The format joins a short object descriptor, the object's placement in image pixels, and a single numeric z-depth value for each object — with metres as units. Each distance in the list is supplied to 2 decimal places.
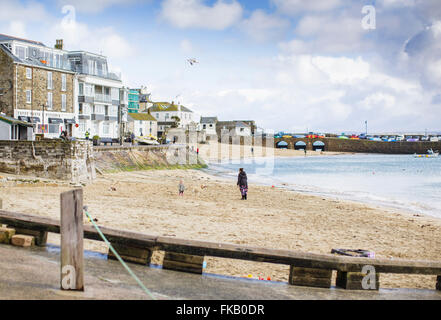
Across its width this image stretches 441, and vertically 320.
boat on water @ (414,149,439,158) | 118.85
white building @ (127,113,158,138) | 96.25
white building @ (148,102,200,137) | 109.75
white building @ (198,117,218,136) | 132.75
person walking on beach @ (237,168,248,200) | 23.45
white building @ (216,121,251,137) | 130.35
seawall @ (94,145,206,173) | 36.00
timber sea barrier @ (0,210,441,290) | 7.22
